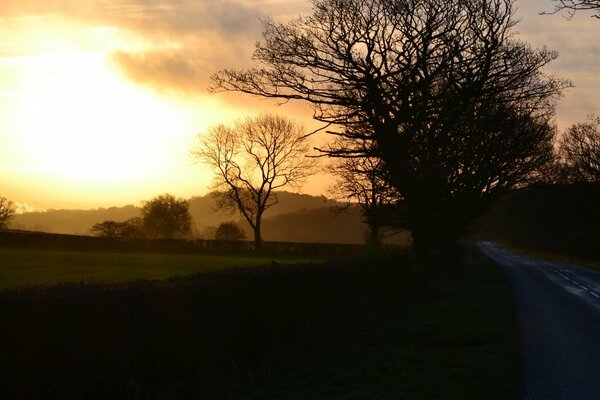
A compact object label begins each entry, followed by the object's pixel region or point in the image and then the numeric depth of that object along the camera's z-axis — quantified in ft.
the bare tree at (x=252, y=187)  251.39
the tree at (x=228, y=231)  378.55
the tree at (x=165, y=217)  399.44
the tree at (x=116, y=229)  343.05
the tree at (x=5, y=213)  363.56
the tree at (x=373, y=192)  100.34
